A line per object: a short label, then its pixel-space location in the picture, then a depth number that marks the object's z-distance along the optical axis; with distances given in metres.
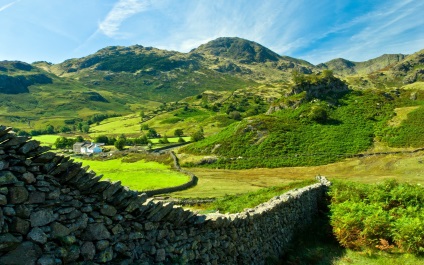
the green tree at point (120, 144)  115.71
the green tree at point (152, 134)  147.90
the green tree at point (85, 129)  190.80
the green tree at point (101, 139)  141.25
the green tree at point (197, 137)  114.51
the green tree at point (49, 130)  185.26
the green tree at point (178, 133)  141.75
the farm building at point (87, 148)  117.87
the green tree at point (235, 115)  159.75
